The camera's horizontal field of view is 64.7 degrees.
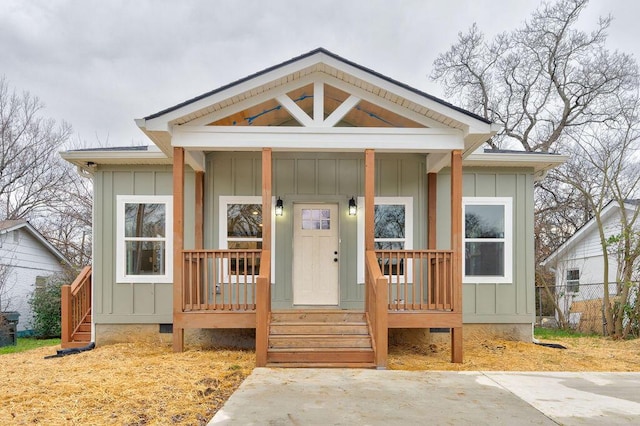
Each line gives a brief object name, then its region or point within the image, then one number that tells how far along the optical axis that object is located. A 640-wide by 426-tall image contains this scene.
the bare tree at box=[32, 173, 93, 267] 19.17
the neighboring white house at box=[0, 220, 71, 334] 15.10
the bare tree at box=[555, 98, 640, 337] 10.20
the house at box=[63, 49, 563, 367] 7.94
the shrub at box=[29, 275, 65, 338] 13.29
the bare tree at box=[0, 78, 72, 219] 19.09
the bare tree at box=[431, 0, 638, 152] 17.53
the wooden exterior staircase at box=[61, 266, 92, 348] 8.00
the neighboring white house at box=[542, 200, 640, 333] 12.15
